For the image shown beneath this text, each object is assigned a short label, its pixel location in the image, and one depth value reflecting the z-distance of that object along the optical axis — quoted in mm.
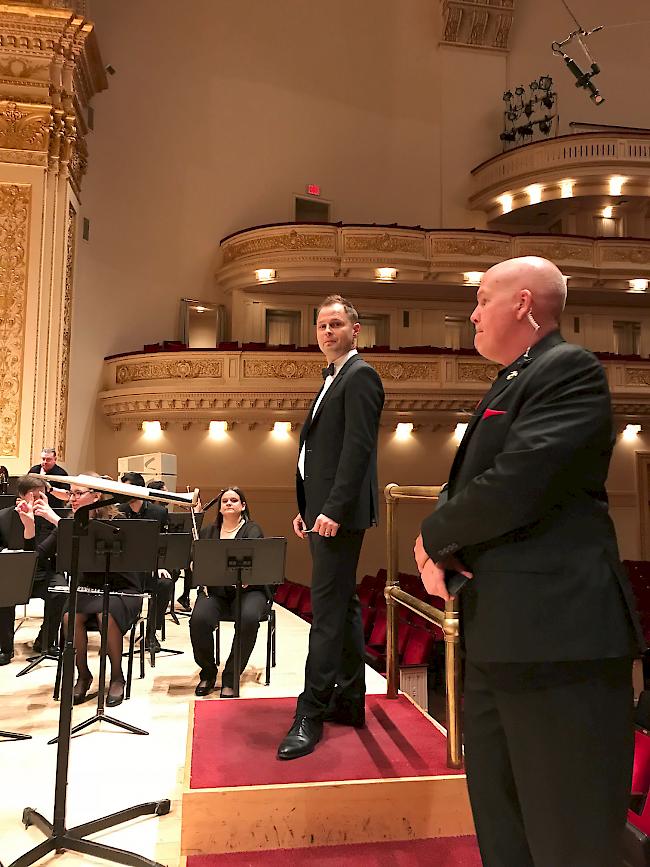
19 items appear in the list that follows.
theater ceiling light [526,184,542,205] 14641
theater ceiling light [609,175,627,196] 14531
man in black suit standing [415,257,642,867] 1245
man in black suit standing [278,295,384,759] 2410
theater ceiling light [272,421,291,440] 12977
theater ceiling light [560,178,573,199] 14570
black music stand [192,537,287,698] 4293
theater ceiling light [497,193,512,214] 14969
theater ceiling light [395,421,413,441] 13289
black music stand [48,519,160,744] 3775
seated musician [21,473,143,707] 4289
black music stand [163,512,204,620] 6687
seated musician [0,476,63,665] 4676
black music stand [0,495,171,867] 2320
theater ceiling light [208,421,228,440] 12938
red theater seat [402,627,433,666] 6504
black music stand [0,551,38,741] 3836
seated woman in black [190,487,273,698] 4516
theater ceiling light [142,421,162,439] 12930
